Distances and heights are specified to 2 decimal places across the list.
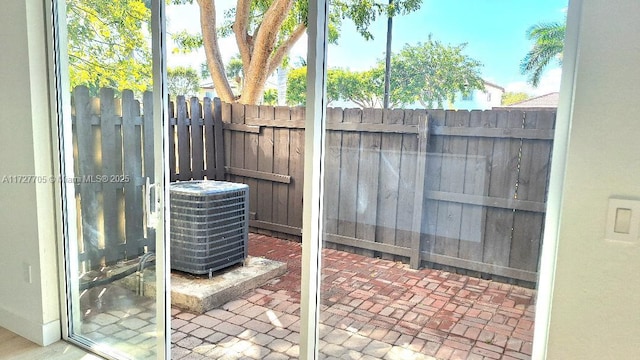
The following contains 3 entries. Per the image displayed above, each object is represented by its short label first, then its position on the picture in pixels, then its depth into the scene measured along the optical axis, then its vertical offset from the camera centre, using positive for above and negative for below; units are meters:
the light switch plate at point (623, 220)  1.13 -0.22
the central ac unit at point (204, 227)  3.64 -0.89
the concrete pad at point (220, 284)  3.31 -1.28
